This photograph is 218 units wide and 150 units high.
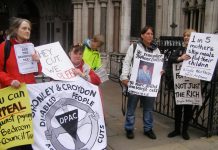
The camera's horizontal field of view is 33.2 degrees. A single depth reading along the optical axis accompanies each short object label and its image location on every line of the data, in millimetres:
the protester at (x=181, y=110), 5715
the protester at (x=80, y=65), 4820
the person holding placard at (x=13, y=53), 4143
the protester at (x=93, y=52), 5844
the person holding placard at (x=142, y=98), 5539
